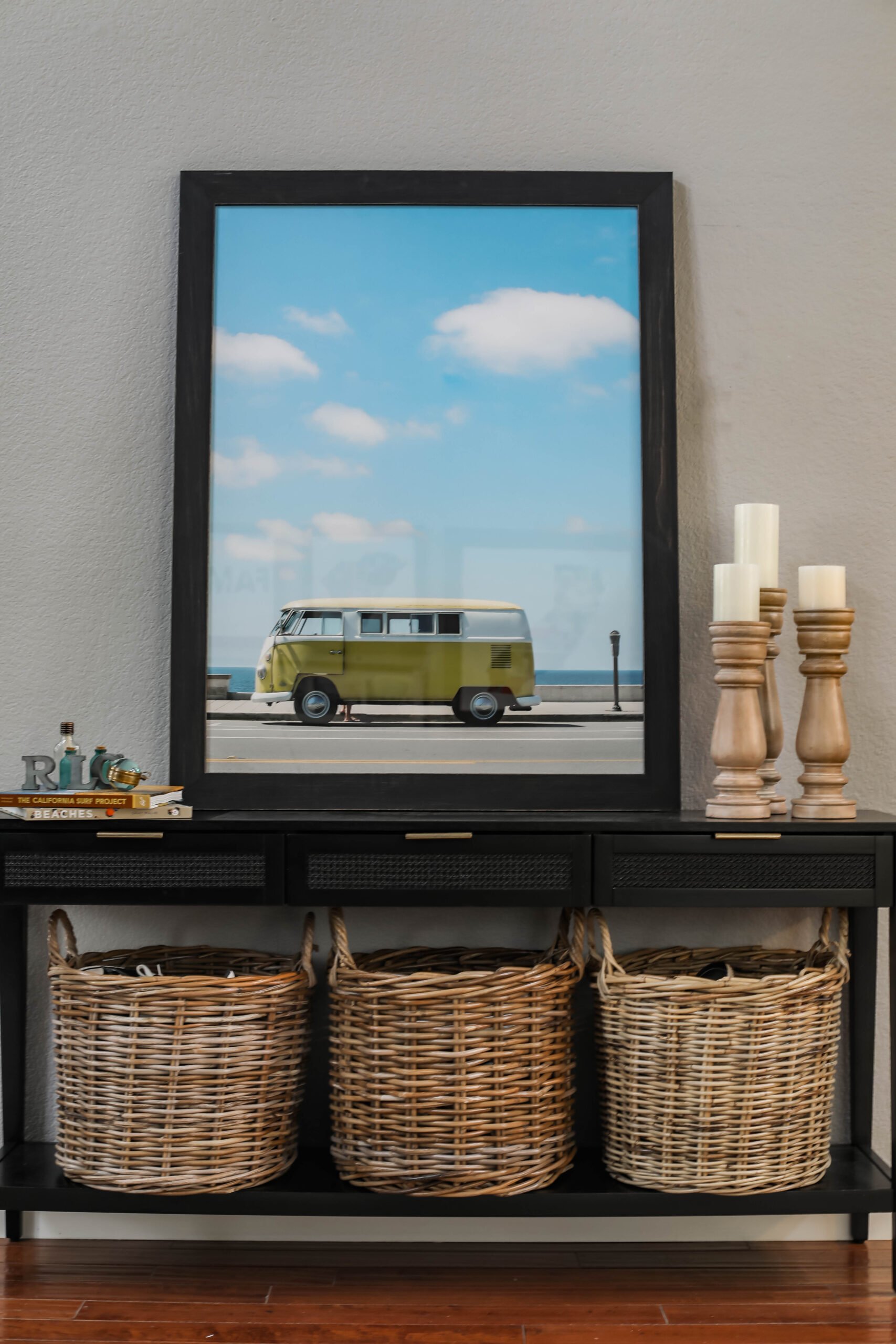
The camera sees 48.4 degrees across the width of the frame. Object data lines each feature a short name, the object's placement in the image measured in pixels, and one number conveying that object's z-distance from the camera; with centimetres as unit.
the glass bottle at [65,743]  193
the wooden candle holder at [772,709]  195
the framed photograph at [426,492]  205
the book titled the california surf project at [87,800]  179
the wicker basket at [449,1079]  173
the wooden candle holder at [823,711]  190
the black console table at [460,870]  176
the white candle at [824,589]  192
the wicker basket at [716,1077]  175
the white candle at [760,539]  194
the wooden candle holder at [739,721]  183
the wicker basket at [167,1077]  173
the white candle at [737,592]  183
